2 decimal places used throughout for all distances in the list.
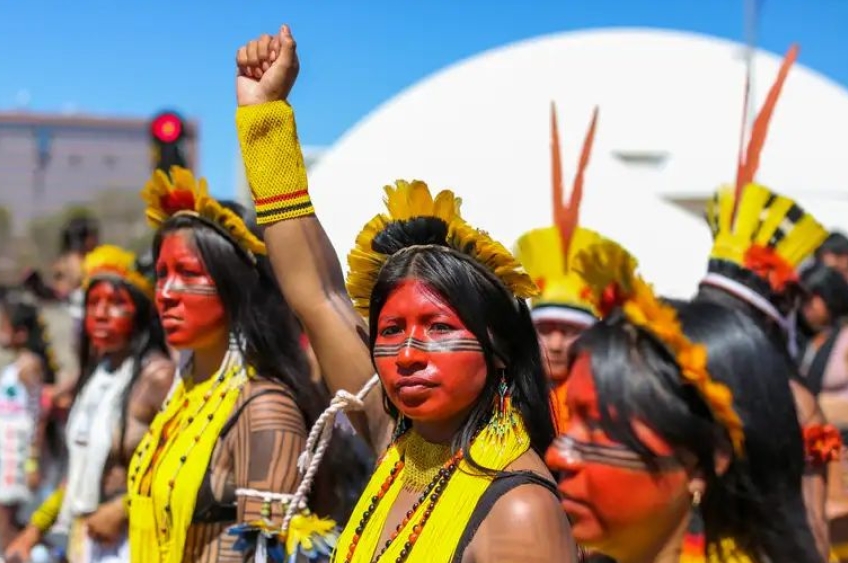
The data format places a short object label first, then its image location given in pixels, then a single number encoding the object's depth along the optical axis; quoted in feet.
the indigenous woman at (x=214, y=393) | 11.44
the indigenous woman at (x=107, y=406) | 16.08
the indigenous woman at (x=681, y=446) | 6.44
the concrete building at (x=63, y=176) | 189.37
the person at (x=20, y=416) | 24.40
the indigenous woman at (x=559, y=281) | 15.84
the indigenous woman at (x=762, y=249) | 12.89
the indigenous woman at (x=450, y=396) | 7.92
